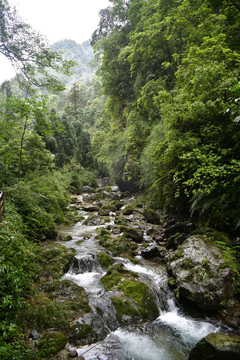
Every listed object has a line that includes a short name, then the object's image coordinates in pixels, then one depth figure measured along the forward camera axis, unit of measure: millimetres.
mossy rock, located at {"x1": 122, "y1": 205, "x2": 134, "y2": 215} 13711
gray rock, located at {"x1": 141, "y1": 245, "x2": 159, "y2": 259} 7668
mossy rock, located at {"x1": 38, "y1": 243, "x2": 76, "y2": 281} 6012
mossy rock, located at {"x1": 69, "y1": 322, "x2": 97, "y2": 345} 4022
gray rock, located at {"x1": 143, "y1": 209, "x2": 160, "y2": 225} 11427
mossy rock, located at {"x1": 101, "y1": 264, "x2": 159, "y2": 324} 4906
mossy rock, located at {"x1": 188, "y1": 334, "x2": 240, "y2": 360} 3201
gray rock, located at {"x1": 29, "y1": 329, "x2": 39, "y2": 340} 3744
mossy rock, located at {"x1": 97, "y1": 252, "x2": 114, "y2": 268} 7087
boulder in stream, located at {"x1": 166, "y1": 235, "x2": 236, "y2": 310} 4656
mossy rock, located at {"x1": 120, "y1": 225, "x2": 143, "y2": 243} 9268
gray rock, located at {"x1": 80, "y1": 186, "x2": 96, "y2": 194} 24125
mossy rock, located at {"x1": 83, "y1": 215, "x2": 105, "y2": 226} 12148
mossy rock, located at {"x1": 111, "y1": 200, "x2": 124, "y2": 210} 15917
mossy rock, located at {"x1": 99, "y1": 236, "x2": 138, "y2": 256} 8039
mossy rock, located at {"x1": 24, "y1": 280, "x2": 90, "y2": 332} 4148
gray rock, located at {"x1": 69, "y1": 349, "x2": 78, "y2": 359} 3613
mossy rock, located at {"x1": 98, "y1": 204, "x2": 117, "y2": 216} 14139
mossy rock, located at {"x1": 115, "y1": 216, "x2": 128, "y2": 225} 11816
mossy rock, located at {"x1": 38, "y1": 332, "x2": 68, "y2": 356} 3526
